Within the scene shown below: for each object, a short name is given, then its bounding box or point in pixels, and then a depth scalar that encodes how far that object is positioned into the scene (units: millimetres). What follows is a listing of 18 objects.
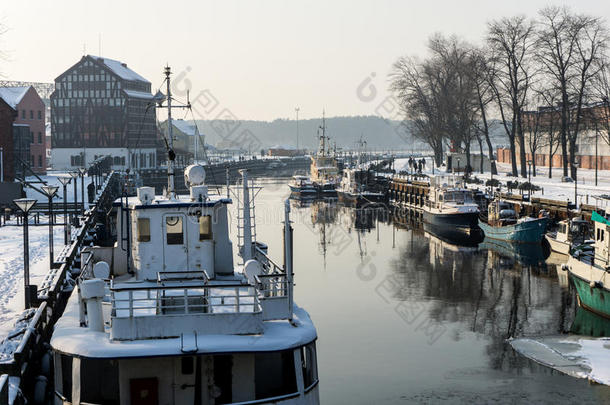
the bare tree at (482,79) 87125
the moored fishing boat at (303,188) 105688
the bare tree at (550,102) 82438
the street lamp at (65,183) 44875
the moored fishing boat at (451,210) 66500
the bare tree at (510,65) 85875
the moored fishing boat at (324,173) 107812
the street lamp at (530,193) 69544
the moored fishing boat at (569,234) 52531
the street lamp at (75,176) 49825
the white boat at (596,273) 34531
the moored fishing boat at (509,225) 58188
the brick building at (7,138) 77000
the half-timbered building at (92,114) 135625
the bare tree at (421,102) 107188
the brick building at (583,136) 82375
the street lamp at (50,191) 40969
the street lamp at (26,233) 26578
